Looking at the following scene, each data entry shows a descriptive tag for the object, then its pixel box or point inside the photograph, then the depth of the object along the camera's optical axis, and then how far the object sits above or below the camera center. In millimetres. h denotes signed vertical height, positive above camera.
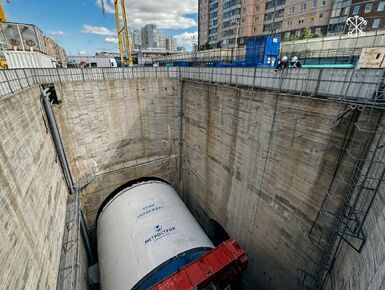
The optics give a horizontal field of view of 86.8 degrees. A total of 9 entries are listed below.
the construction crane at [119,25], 23641 +3809
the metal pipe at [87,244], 16166 -14000
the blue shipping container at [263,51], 15766 +723
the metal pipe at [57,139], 13352 -5095
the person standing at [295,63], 12737 -137
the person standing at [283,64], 10938 -194
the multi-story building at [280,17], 32656 +7587
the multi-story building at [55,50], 38025 +1929
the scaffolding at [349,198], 7389 -5291
